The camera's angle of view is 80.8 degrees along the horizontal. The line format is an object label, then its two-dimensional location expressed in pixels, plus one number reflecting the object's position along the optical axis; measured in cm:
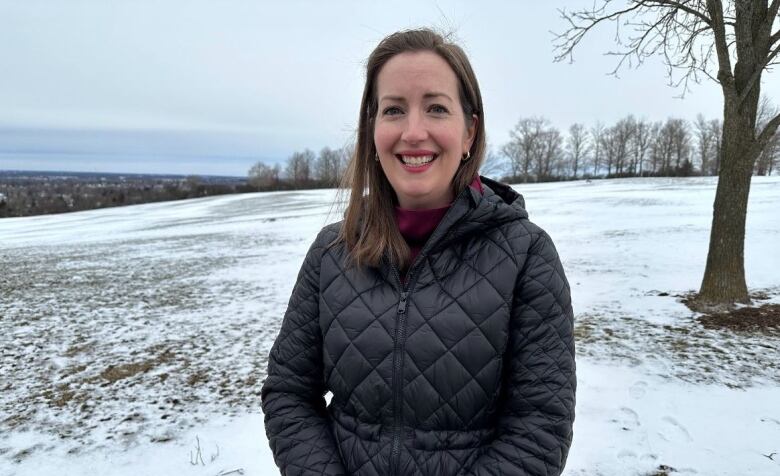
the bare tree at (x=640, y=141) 8094
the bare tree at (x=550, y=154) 8459
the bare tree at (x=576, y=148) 8962
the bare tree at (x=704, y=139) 7575
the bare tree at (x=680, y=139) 7538
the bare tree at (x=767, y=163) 5337
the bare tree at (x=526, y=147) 8344
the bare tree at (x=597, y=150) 8624
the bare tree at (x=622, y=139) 8156
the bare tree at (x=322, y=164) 8791
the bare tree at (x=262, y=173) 10128
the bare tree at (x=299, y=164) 10556
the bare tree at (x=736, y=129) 678
